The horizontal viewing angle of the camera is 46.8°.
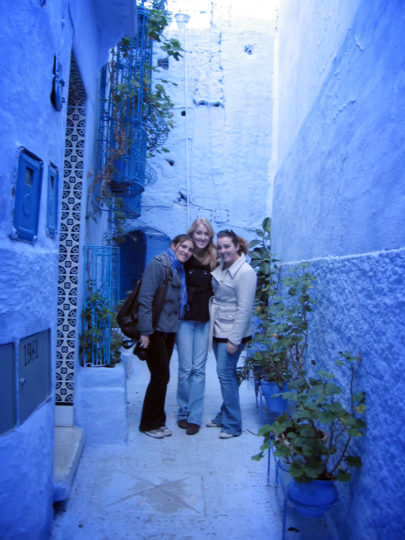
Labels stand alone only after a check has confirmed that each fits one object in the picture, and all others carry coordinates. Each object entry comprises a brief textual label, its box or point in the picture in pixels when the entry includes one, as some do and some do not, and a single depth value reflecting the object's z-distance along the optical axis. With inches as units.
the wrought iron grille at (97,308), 152.4
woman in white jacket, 152.5
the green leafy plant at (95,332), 151.9
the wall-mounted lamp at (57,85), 97.2
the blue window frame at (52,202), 98.6
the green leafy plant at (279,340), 131.4
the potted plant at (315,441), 87.4
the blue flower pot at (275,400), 159.3
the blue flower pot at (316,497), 91.9
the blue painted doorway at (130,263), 367.2
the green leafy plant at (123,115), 178.1
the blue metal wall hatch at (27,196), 77.9
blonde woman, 161.0
